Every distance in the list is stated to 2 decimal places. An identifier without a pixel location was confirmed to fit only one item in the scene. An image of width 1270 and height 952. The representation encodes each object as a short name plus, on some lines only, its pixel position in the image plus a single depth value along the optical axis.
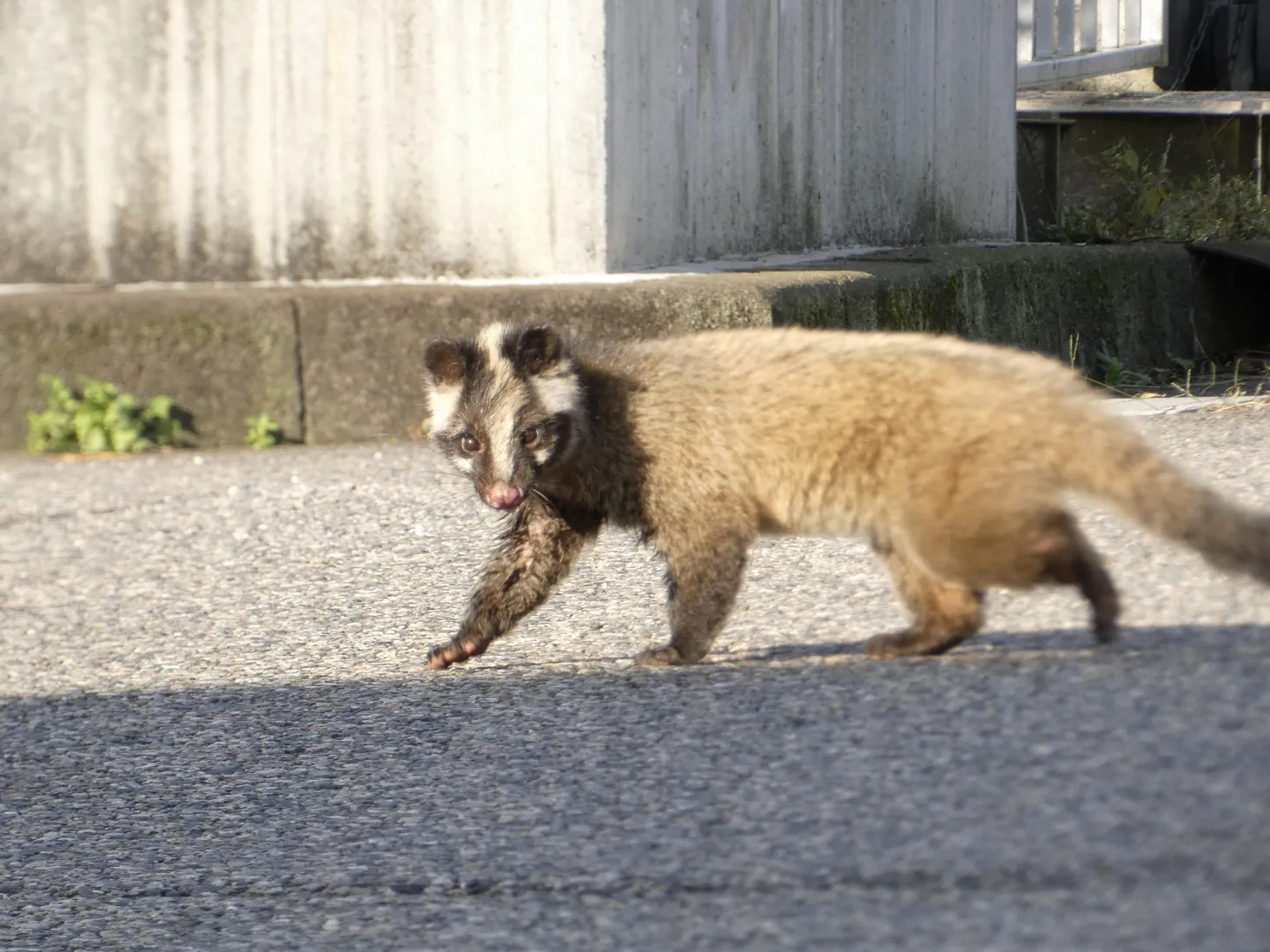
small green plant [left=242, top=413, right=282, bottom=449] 18.52
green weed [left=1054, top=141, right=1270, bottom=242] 26.02
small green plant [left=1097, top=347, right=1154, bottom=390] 21.44
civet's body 8.52
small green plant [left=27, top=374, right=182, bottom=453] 18.42
